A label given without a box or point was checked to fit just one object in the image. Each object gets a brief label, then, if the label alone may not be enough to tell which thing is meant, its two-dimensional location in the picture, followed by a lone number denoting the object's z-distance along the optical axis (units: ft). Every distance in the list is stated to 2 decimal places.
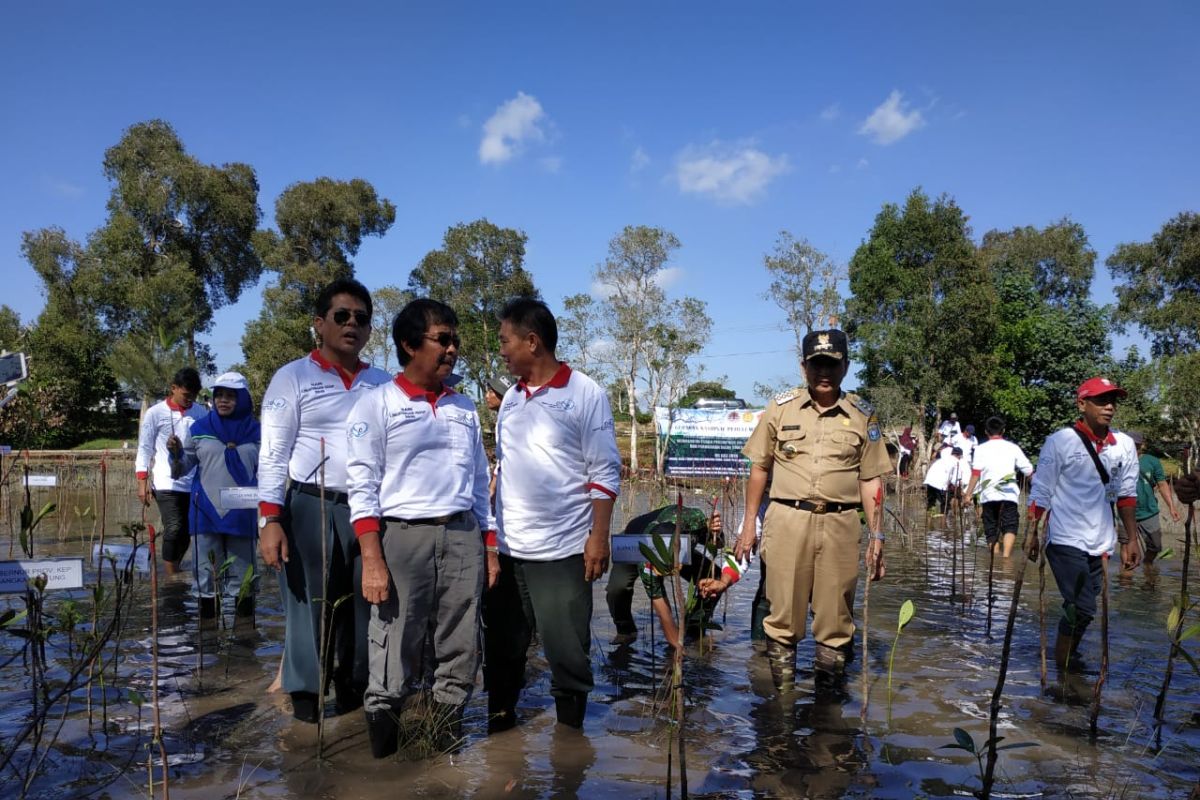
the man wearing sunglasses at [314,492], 12.81
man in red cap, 17.01
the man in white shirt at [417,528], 11.46
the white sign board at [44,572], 9.98
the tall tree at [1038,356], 99.71
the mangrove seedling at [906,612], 11.39
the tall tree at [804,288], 111.96
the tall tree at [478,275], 134.10
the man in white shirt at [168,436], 23.61
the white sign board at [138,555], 15.15
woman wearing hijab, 19.71
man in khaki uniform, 14.80
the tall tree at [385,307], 148.36
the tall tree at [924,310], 92.32
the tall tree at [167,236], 111.14
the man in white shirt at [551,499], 12.37
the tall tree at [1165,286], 113.29
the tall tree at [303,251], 113.91
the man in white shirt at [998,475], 33.42
